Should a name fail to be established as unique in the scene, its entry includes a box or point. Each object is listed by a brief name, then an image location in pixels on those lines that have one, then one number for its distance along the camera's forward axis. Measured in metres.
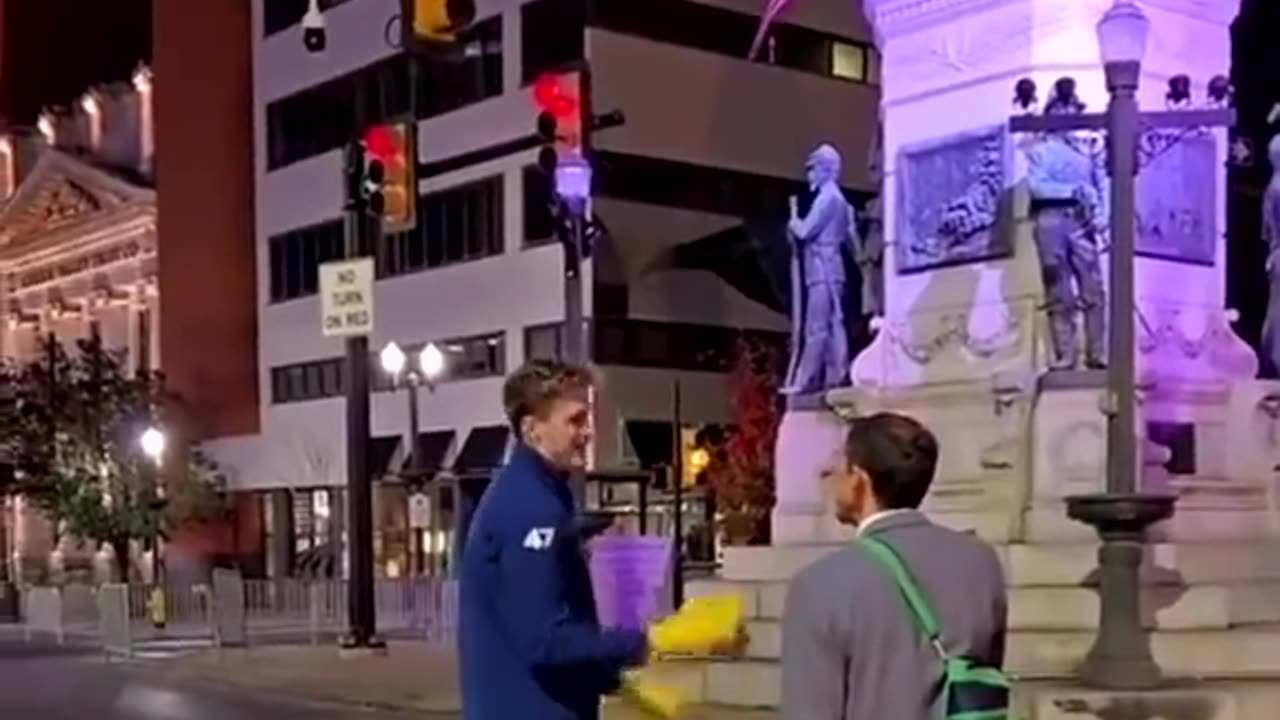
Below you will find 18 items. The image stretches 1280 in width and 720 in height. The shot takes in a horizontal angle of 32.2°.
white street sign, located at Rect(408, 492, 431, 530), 46.47
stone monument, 16.03
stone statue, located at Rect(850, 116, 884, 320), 18.30
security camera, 24.00
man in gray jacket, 4.55
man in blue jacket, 5.59
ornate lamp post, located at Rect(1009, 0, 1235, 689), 13.15
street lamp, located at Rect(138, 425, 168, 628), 50.69
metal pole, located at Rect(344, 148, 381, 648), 27.16
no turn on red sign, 24.97
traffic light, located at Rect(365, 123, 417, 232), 21.69
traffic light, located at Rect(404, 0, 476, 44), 16.02
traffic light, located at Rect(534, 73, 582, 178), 18.42
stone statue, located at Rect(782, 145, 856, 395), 18.52
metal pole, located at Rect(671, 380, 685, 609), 24.14
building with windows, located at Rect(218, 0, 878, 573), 48.91
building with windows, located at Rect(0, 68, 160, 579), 66.75
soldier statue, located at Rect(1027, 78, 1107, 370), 15.88
